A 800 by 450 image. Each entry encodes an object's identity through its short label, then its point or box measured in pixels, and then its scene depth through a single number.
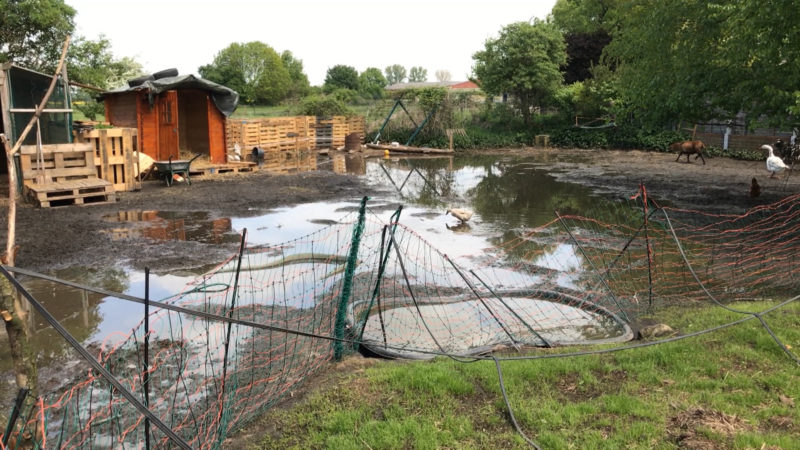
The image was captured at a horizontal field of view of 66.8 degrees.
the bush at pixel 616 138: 29.58
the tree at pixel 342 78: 77.56
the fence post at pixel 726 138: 27.67
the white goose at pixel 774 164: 17.77
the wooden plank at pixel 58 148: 13.80
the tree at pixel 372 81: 75.95
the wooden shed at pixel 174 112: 19.41
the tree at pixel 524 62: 32.22
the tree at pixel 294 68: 83.24
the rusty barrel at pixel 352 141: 30.11
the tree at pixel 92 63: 29.08
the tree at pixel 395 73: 151.01
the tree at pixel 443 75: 118.75
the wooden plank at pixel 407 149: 29.66
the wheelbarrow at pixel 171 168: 17.28
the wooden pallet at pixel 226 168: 19.44
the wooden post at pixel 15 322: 3.08
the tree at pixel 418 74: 156.11
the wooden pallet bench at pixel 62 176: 13.62
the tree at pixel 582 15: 41.88
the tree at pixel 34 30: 26.62
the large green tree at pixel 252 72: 69.81
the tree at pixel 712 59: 11.62
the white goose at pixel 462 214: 12.67
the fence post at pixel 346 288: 5.66
